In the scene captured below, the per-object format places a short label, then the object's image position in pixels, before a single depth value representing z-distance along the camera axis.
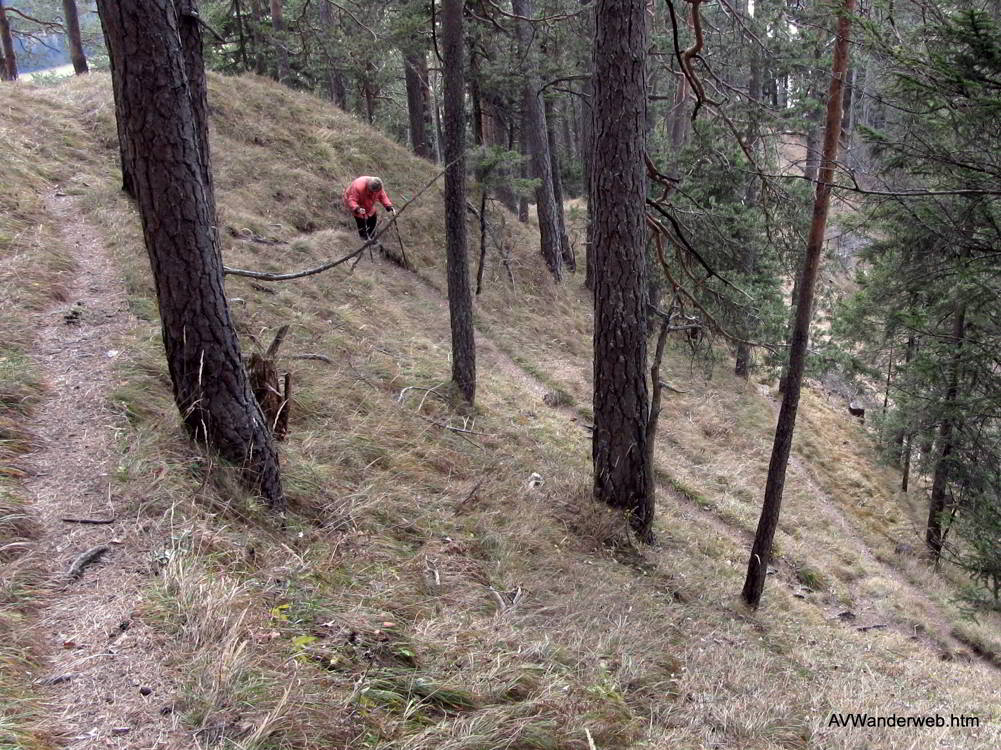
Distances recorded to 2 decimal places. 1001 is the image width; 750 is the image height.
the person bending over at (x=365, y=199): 12.67
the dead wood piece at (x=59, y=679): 2.77
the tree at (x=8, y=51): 19.09
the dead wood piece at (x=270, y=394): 5.47
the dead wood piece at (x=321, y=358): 8.02
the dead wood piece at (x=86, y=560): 3.42
